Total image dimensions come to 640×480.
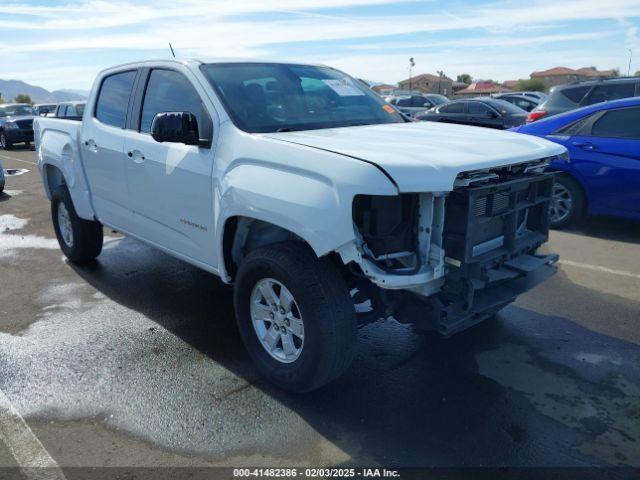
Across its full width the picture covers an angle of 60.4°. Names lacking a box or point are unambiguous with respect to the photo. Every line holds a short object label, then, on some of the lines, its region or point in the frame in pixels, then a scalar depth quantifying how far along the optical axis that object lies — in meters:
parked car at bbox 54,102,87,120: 15.08
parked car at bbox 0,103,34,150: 19.92
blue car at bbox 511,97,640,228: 6.21
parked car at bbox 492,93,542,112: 19.94
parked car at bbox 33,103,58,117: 23.63
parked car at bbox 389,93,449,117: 20.78
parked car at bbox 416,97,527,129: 14.90
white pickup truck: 2.86
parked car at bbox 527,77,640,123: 9.88
